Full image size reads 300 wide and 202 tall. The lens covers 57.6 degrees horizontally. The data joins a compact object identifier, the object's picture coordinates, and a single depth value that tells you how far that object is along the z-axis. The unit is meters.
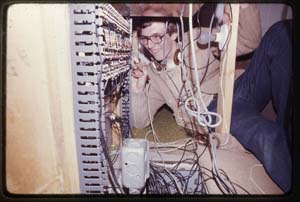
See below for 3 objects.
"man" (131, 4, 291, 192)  0.81
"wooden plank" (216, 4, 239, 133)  0.84
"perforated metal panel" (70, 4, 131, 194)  0.63
